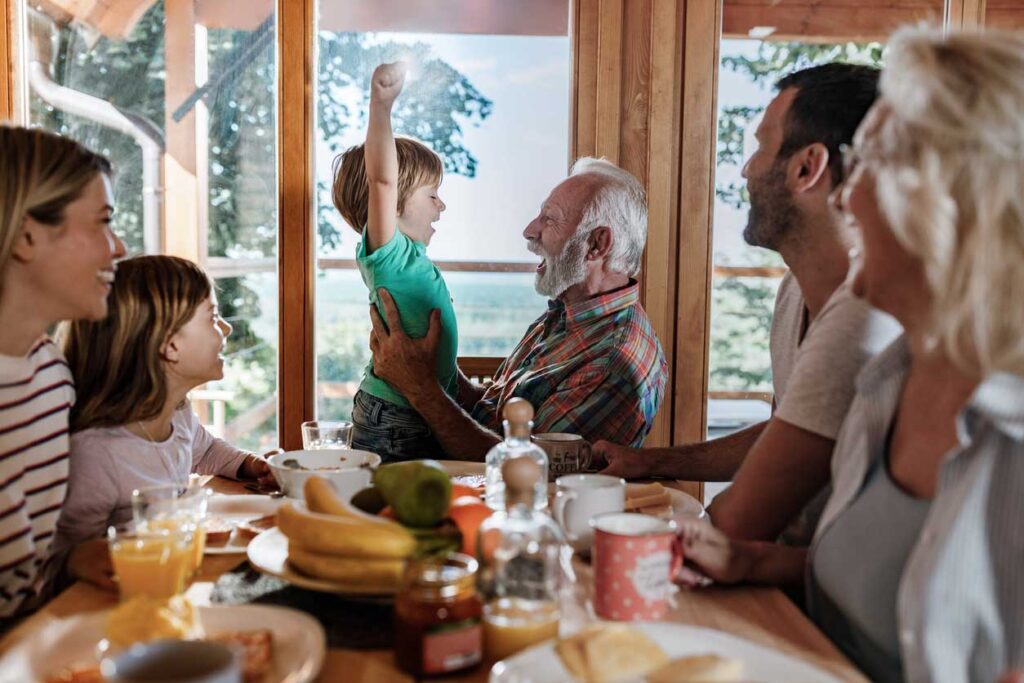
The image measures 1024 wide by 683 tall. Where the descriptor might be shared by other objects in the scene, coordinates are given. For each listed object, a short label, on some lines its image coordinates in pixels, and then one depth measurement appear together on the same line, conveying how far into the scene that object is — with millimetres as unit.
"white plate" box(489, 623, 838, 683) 920
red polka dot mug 1104
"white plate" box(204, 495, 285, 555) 1543
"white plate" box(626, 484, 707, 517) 1584
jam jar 948
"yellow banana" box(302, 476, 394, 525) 1158
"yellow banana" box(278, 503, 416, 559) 1083
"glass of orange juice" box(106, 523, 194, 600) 1104
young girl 1532
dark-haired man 1409
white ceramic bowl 1453
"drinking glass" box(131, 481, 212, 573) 1188
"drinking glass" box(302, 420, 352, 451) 1880
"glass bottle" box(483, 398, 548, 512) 1465
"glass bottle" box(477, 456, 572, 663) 1000
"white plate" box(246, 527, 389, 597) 1114
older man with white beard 2283
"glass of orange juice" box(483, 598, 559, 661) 997
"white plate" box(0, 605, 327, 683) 910
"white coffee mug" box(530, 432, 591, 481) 1799
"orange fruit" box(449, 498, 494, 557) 1136
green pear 1122
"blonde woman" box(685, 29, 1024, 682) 1004
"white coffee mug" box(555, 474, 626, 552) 1321
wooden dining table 991
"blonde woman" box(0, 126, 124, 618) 1401
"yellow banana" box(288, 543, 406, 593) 1086
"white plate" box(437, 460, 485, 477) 1910
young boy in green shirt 2496
